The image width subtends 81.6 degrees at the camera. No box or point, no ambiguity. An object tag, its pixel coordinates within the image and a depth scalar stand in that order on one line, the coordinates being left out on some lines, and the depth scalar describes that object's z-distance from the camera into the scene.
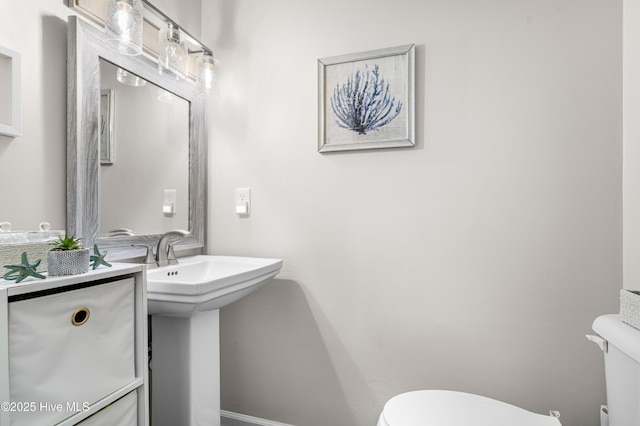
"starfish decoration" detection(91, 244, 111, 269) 0.99
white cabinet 0.75
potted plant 0.85
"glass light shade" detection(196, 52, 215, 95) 1.75
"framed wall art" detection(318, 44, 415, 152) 1.57
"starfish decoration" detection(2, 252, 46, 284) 0.79
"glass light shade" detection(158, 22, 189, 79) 1.54
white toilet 0.95
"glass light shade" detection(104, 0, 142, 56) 1.30
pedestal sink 1.32
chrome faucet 1.53
